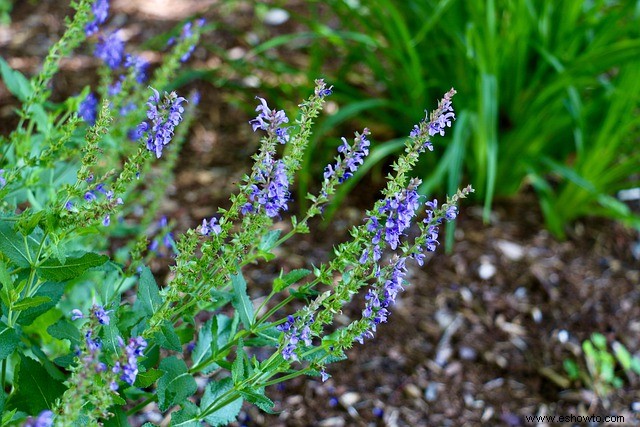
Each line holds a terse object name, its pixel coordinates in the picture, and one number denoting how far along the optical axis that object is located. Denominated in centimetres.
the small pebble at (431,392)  247
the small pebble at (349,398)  240
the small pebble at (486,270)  294
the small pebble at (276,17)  441
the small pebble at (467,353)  264
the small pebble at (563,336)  269
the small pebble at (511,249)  303
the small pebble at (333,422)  232
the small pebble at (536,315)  278
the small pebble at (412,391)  247
